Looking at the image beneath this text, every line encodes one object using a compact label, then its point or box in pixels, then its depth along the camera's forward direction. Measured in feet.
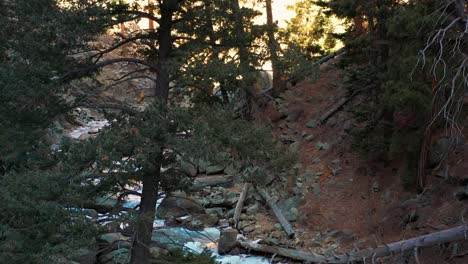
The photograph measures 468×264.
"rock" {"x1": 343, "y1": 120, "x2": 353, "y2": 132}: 57.50
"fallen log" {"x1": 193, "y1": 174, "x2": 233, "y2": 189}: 61.67
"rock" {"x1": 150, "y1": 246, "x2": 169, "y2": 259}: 37.38
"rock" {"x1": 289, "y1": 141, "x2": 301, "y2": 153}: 60.13
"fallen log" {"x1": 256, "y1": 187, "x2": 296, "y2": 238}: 47.86
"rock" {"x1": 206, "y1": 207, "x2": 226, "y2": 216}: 55.94
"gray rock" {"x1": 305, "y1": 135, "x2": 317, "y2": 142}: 61.31
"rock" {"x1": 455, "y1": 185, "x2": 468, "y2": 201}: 38.00
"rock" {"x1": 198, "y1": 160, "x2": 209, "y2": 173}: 65.10
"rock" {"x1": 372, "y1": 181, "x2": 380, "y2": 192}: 48.05
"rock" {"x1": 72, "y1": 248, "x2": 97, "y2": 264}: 37.33
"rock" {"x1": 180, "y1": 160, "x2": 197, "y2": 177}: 64.13
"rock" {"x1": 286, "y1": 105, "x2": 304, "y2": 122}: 66.13
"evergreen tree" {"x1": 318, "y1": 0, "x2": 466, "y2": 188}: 33.45
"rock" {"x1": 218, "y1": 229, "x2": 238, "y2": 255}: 44.62
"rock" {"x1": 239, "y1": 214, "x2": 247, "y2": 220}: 52.91
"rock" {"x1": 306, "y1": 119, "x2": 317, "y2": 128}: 62.92
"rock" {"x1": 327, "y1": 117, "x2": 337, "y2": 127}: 60.75
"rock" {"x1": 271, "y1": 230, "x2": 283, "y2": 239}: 48.14
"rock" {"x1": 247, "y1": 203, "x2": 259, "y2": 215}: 53.72
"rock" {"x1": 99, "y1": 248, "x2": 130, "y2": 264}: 37.01
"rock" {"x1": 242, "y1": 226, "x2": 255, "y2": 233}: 50.14
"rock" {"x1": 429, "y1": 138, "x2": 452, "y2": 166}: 41.81
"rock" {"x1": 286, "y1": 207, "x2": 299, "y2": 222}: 51.08
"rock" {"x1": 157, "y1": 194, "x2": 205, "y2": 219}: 55.88
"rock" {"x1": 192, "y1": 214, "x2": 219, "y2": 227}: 53.01
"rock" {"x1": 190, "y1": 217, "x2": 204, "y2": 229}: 50.97
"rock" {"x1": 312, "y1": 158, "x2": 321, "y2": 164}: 57.21
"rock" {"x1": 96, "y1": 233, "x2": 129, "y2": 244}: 43.37
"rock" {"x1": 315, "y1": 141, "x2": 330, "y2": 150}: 58.49
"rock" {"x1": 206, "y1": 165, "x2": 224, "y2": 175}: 64.85
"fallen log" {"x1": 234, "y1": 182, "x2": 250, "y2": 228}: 52.99
